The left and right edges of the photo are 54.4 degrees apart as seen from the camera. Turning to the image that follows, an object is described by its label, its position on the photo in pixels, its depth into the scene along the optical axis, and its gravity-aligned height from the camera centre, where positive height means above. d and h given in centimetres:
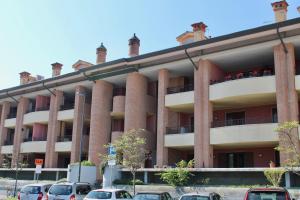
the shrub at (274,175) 1594 -65
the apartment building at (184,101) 1922 +466
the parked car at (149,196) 1184 -140
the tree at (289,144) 1308 +118
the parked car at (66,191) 1359 -149
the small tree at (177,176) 1881 -95
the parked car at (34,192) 1453 -164
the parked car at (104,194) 1245 -145
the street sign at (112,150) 1635 +54
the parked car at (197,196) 1039 -122
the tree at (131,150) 1692 +62
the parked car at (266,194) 873 -92
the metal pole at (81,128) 2238 +272
